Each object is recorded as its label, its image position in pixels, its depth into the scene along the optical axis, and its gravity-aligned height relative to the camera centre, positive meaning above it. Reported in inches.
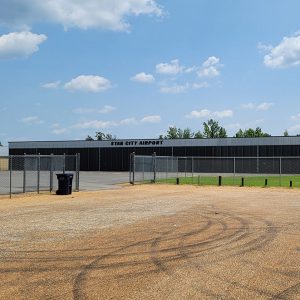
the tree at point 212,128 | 3599.7 +267.3
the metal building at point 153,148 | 1713.9 +20.6
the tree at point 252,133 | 3355.8 +209.9
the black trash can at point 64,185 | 645.8 -66.2
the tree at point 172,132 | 3885.0 +236.1
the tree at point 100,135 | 4333.9 +211.1
